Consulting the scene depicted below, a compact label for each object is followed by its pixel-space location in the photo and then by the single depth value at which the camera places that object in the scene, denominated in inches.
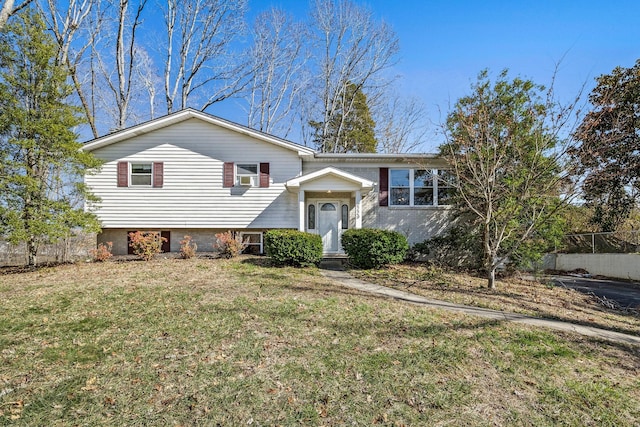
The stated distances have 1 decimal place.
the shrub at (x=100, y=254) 453.4
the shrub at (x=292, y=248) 401.4
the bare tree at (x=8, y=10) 374.0
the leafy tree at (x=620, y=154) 476.4
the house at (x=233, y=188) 513.0
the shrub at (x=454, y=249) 453.7
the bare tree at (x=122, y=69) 741.1
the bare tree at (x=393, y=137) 1083.9
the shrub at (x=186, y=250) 456.7
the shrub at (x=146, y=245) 447.5
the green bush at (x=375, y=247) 403.2
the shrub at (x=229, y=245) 460.4
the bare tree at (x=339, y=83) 942.4
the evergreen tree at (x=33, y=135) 374.9
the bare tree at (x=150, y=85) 845.8
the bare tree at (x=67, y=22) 652.1
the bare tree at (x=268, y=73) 929.5
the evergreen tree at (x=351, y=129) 1037.2
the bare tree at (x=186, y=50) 801.6
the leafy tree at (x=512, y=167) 315.9
